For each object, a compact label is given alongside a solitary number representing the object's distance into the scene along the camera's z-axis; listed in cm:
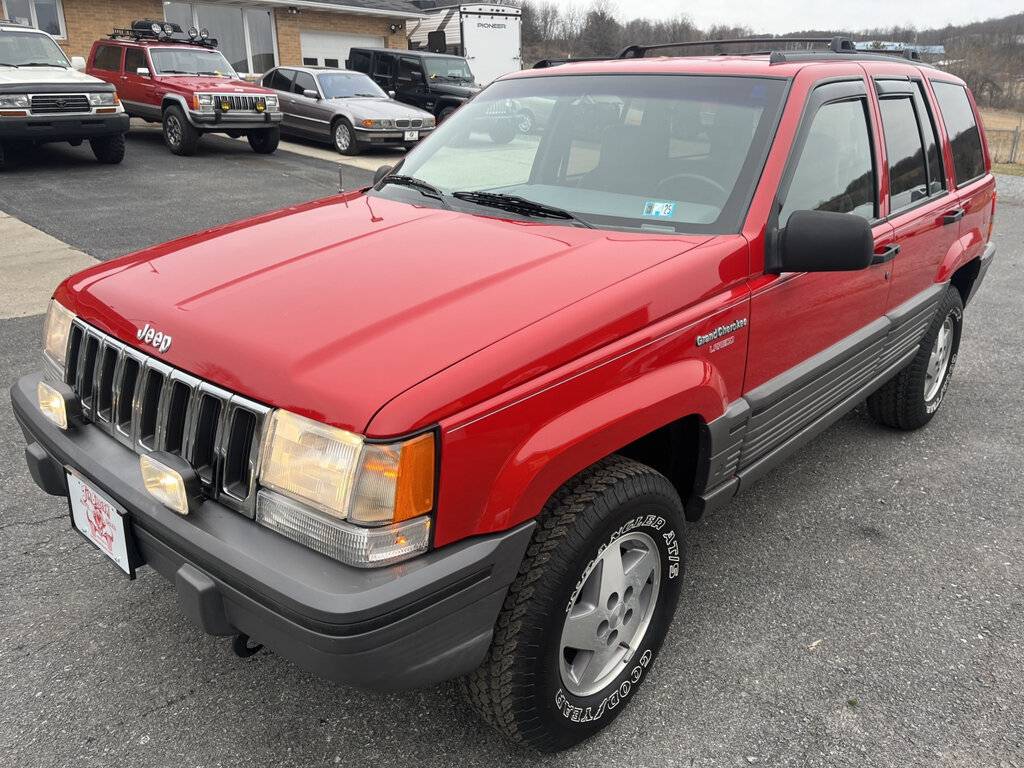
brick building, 1895
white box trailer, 2622
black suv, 1842
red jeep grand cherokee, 173
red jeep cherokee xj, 1274
